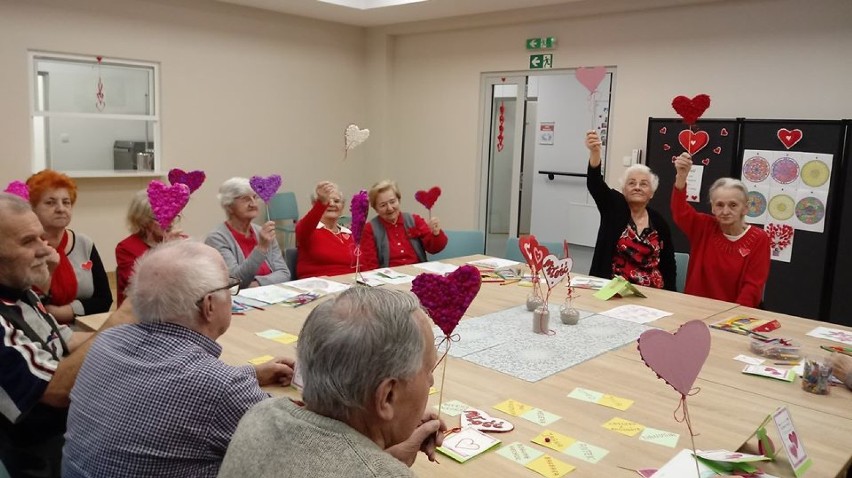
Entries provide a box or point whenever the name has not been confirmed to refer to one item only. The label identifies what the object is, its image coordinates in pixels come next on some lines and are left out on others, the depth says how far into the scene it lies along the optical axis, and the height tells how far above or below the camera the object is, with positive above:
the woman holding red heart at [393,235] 4.27 -0.55
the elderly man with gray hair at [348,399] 1.07 -0.43
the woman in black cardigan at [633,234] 3.89 -0.42
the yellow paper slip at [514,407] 1.95 -0.75
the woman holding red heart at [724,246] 3.61 -0.45
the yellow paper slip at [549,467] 1.61 -0.76
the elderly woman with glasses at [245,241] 3.60 -0.55
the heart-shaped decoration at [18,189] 3.05 -0.24
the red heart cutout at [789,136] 5.02 +0.26
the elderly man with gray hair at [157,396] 1.42 -0.56
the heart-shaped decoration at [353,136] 3.95 +0.09
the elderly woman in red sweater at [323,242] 4.00 -0.58
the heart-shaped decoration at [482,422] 1.84 -0.75
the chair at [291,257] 4.20 -0.70
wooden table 1.68 -0.74
